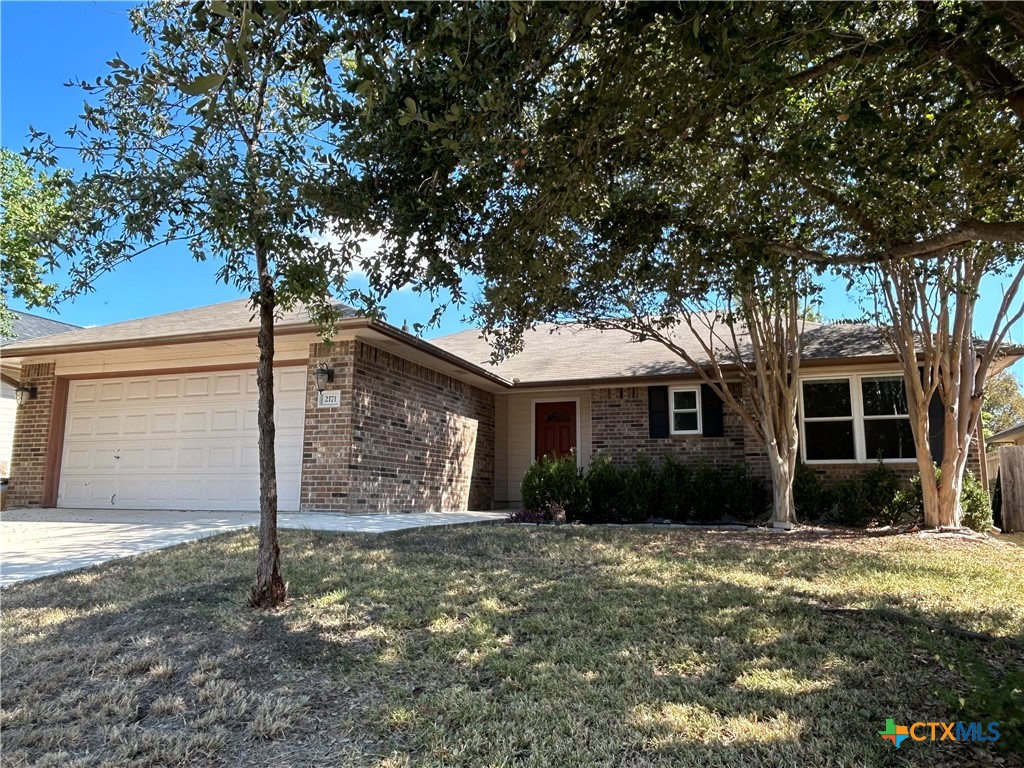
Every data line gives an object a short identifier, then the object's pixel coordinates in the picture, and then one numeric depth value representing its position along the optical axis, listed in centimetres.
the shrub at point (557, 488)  1081
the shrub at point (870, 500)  1022
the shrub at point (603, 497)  1102
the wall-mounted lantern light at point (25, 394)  1148
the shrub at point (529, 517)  1038
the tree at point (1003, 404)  2569
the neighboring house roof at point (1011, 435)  1723
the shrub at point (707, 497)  1077
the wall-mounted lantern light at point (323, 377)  935
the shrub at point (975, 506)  958
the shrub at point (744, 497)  1082
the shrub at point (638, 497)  1077
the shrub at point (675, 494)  1077
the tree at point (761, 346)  873
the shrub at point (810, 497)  1063
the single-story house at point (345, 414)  955
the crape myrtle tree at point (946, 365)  849
